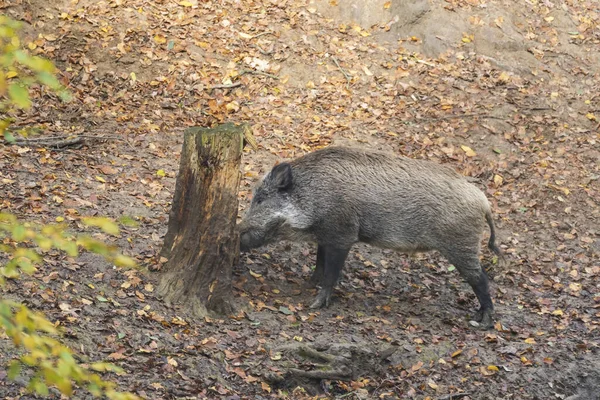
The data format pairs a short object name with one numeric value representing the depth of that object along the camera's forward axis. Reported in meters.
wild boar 16.52
